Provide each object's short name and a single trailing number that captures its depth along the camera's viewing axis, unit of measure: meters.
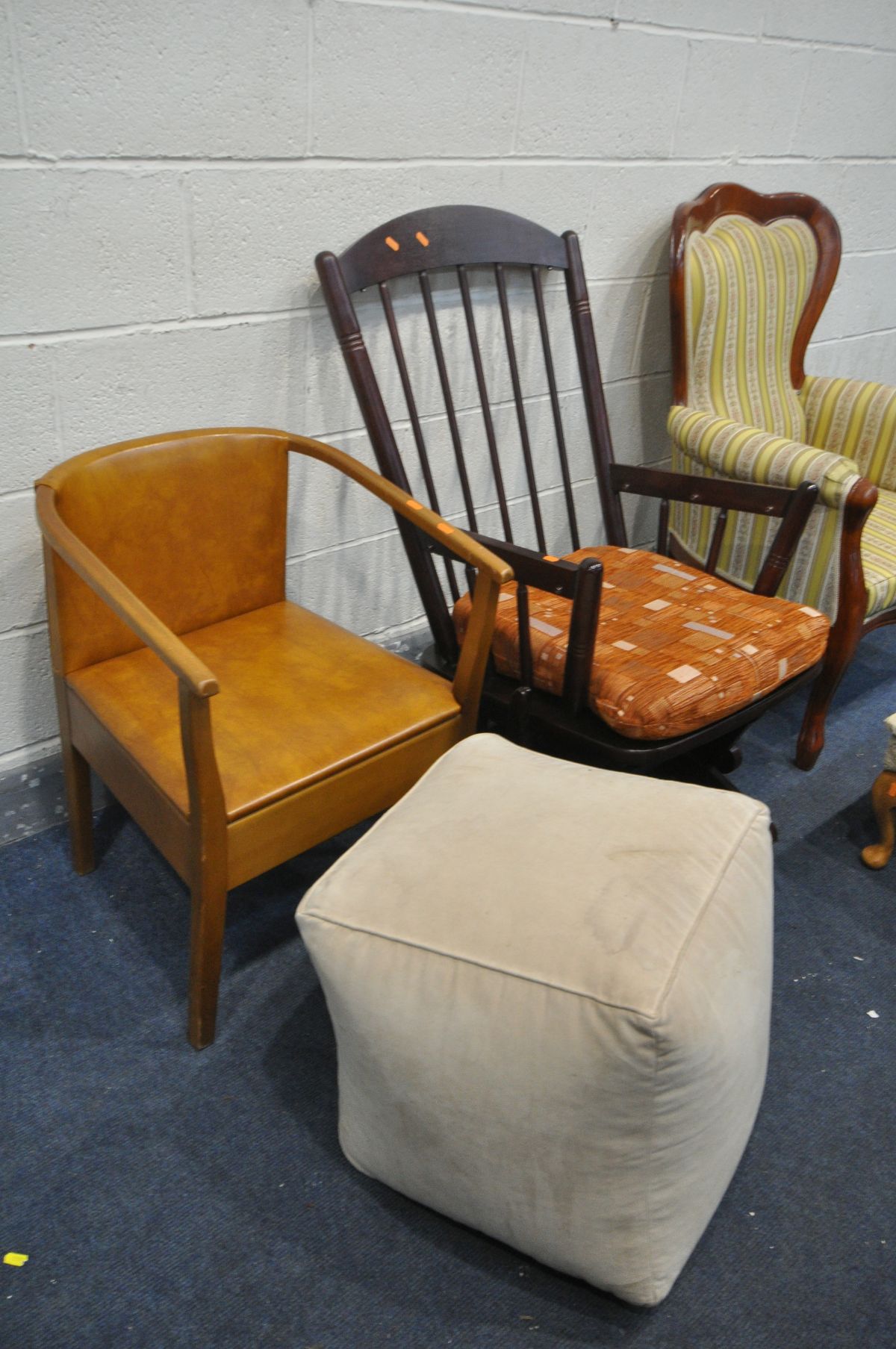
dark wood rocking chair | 1.45
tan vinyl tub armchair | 1.20
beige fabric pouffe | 0.93
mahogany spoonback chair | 1.79
